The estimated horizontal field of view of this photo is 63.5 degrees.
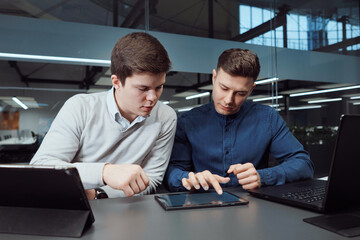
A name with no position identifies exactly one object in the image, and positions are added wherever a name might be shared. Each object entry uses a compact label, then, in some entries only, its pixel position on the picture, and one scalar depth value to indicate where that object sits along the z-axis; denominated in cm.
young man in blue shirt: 129
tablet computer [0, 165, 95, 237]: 53
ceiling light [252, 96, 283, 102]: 368
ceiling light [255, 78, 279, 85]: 363
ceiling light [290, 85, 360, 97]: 379
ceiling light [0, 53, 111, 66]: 263
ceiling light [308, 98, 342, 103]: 400
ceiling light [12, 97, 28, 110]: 268
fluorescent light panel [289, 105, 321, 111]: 385
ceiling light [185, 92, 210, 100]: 326
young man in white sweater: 107
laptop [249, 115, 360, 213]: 59
